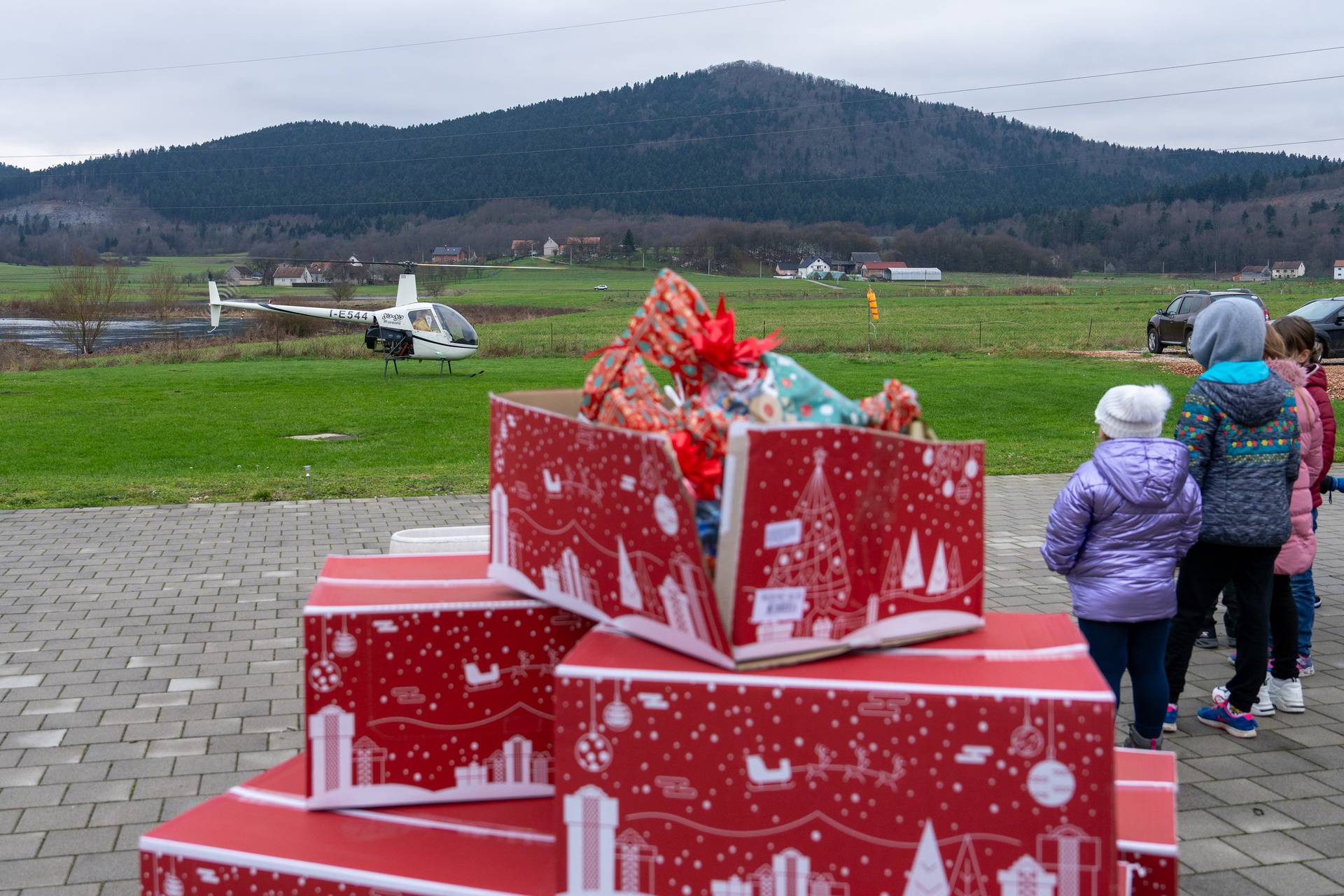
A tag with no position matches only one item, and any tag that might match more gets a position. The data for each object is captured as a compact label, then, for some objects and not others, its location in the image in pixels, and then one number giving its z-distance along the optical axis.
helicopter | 28.00
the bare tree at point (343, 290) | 64.94
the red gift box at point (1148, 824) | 2.57
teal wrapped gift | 2.51
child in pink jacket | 5.29
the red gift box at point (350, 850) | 2.46
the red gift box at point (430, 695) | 2.70
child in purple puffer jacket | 4.21
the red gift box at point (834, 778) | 2.15
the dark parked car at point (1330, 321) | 26.59
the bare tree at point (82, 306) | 42.59
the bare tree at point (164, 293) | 56.10
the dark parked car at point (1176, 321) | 30.78
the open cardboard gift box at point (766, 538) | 2.23
